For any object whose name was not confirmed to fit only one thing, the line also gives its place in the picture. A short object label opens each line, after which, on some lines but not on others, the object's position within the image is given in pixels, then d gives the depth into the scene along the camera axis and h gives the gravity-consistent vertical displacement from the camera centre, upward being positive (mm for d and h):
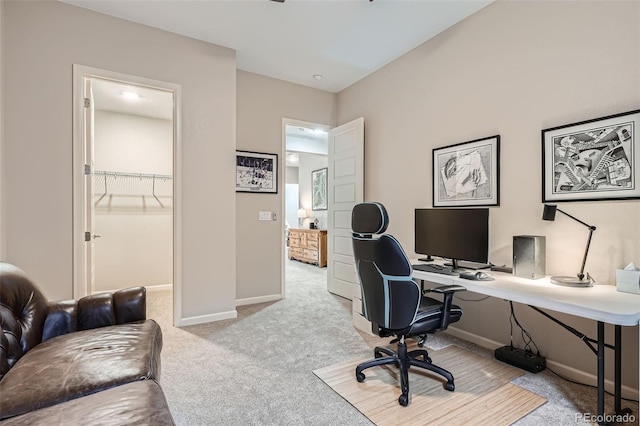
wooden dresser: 6797 -796
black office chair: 1932 -550
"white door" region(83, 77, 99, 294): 2828 +298
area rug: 1776 -1174
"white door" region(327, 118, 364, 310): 4086 +246
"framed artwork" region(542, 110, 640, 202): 1946 +355
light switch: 4156 -60
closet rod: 4441 +547
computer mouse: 2206 -468
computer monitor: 2420 -194
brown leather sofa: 1131 -709
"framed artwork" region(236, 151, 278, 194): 4000 +522
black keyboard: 2455 -474
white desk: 1488 -478
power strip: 2266 -1107
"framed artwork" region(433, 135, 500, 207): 2678 +356
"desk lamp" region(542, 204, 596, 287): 1976 -416
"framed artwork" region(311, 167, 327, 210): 7672 +566
